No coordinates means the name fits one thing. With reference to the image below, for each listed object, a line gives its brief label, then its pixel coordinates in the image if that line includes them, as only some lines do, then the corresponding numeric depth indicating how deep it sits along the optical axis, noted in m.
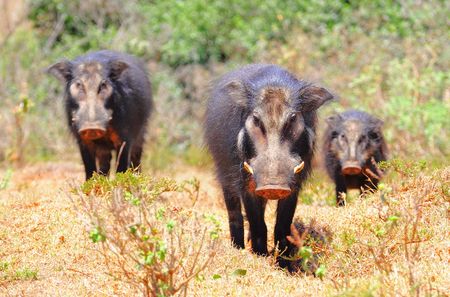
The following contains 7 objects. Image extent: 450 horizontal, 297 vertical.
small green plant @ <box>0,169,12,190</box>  17.83
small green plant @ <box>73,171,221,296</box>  10.22
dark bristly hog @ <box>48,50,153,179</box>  19.92
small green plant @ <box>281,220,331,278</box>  13.85
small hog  22.20
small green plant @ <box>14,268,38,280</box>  12.66
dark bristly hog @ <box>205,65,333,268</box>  13.39
